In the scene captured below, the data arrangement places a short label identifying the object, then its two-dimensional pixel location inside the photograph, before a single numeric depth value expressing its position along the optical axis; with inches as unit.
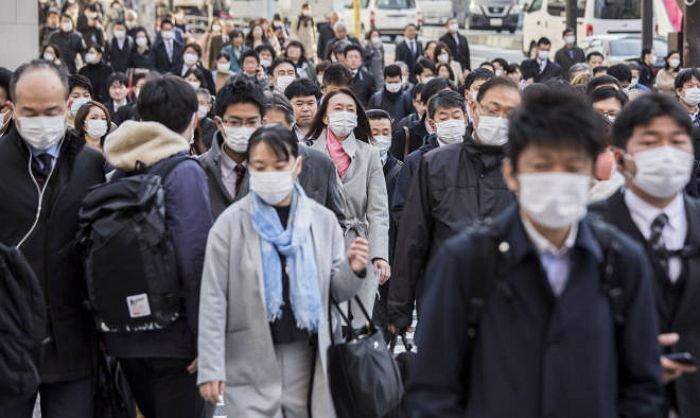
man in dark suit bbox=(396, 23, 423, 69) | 1111.6
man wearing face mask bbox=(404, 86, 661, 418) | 158.9
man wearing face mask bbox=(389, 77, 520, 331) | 276.1
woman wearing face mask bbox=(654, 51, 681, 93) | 804.6
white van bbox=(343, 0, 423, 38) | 1808.6
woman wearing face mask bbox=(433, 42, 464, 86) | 955.3
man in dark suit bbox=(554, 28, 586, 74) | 1113.4
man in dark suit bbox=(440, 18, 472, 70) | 1147.9
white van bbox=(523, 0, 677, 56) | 1555.1
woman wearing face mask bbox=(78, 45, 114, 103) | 921.5
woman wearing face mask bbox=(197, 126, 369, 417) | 237.6
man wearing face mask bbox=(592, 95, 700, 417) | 196.4
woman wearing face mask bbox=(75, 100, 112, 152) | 449.4
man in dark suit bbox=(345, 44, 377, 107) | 830.5
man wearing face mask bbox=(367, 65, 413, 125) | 695.1
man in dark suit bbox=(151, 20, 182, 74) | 1007.6
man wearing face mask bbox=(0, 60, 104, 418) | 244.7
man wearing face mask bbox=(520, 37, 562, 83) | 1017.5
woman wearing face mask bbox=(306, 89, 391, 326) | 348.2
